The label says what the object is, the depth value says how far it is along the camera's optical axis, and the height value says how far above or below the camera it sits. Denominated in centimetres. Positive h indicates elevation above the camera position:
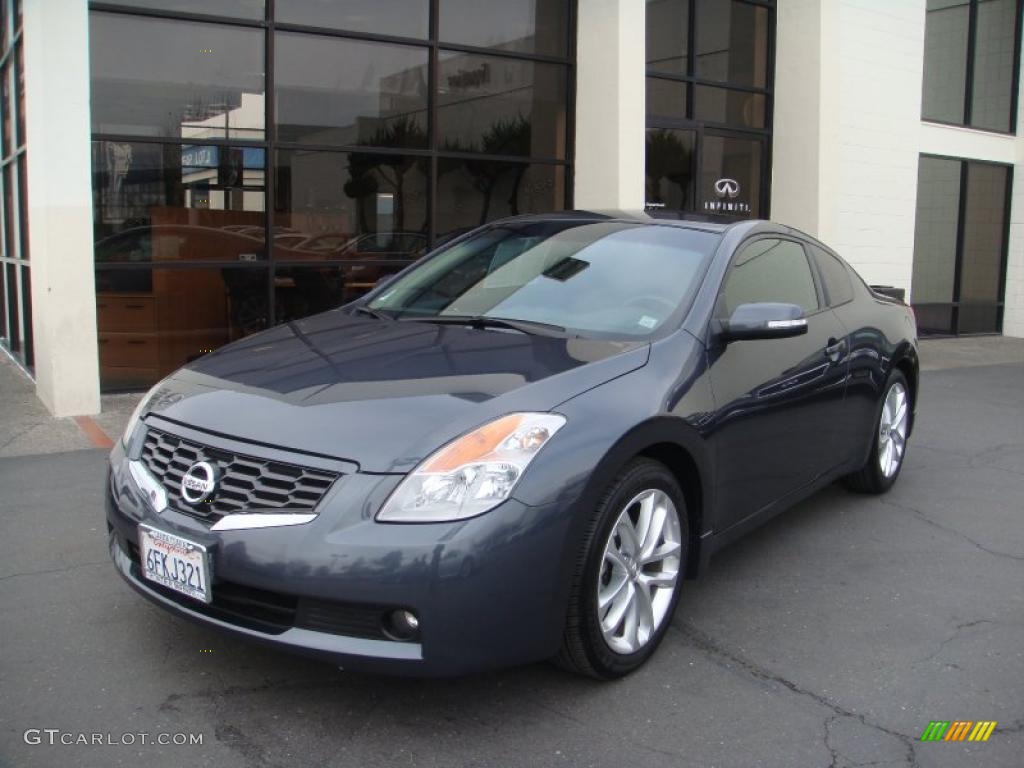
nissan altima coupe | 280 -64
